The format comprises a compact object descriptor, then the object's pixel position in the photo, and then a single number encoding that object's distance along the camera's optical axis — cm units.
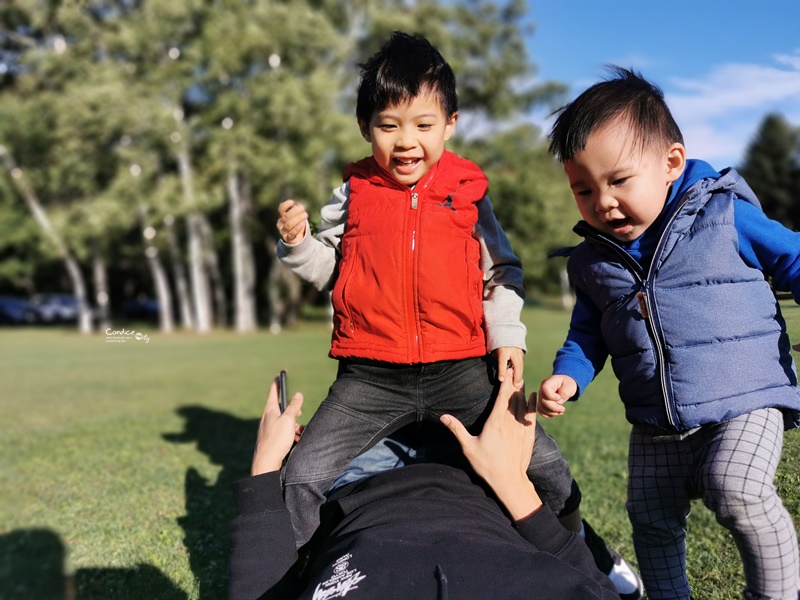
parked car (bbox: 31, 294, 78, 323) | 4088
